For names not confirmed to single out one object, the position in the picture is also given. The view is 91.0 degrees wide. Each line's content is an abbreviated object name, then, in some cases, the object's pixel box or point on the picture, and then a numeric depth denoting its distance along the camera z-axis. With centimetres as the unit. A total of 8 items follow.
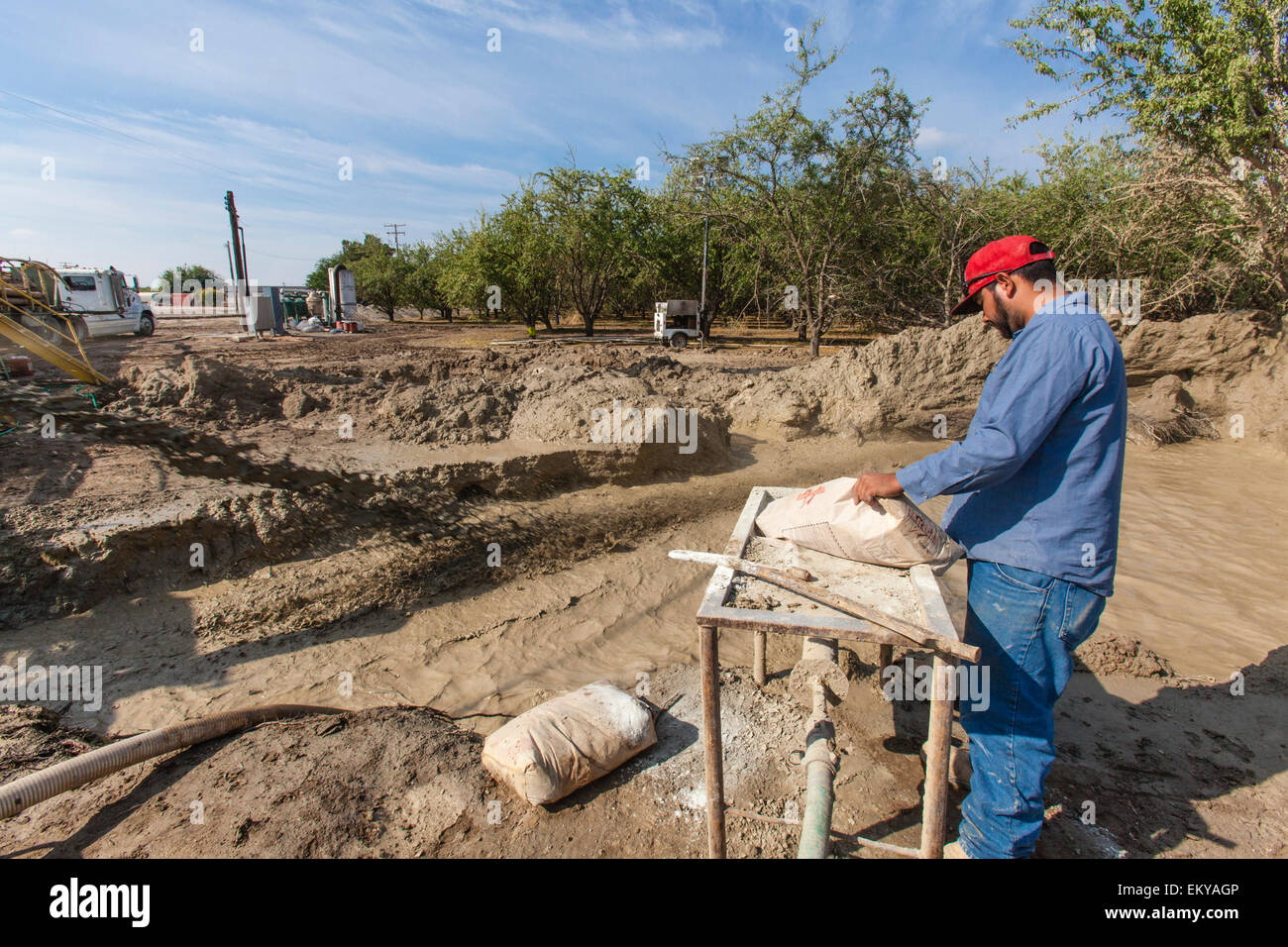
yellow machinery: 885
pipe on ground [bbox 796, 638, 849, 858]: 203
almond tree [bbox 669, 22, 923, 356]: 1274
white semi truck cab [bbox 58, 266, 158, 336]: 1686
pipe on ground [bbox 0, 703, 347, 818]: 223
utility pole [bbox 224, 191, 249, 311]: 2078
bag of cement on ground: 249
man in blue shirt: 191
